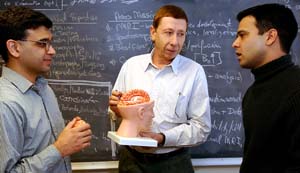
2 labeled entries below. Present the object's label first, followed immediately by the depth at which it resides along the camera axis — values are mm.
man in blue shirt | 1342
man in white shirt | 2012
